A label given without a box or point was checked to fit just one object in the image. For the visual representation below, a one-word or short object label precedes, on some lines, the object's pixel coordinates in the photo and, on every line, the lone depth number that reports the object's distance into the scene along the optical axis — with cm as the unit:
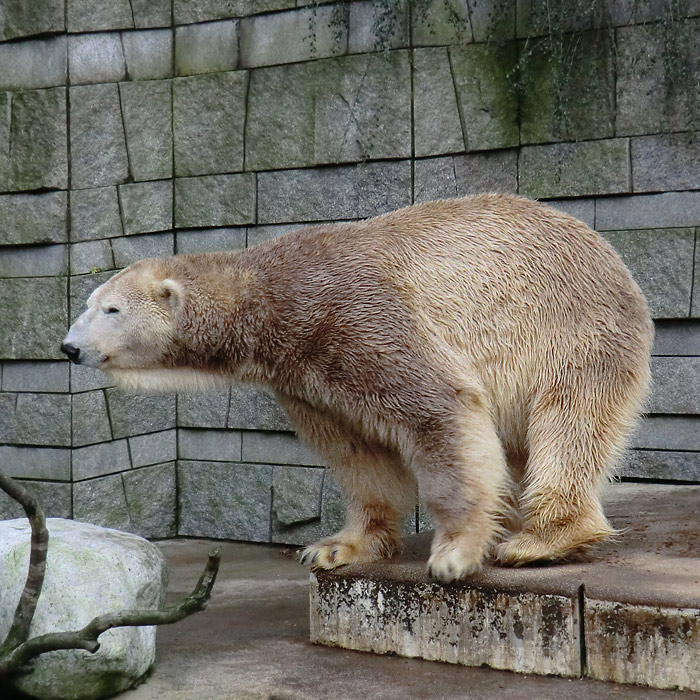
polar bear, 712
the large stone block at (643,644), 630
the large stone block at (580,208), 1045
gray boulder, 668
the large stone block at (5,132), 1153
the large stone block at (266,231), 1181
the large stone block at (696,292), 998
